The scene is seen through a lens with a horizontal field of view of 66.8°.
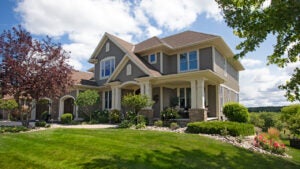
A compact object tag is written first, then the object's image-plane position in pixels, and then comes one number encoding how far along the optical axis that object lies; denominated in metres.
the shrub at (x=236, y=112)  16.38
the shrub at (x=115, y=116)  19.20
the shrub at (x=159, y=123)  15.66
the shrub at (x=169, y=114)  16.50
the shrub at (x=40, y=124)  16.16
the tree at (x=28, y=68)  13.40
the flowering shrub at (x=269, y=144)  10.42
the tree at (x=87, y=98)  19.16
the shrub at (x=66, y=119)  20.20
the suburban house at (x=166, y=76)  17.67
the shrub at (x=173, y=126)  14.71
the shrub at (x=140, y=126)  14.65
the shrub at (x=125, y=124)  15.27
